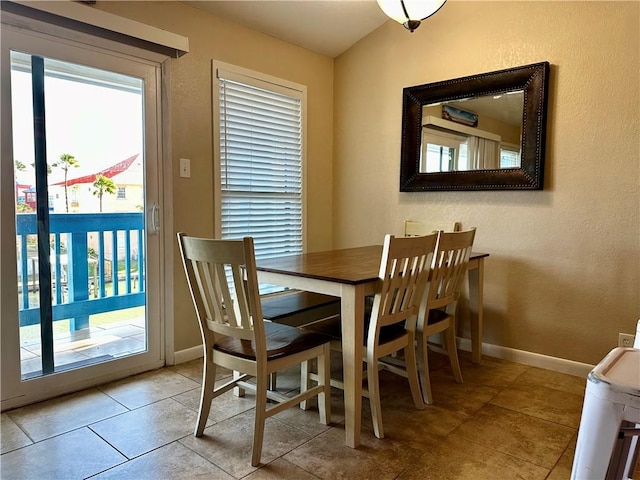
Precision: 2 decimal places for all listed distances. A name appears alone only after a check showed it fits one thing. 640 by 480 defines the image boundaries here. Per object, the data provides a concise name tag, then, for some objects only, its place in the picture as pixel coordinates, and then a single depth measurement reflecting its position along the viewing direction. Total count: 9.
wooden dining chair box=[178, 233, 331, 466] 1.67
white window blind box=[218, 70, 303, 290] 3.07
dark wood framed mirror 2.76
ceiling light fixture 2.15
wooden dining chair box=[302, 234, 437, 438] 1.88
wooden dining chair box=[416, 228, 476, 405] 2.21
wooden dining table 1.83
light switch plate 2.79
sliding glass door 2.17
